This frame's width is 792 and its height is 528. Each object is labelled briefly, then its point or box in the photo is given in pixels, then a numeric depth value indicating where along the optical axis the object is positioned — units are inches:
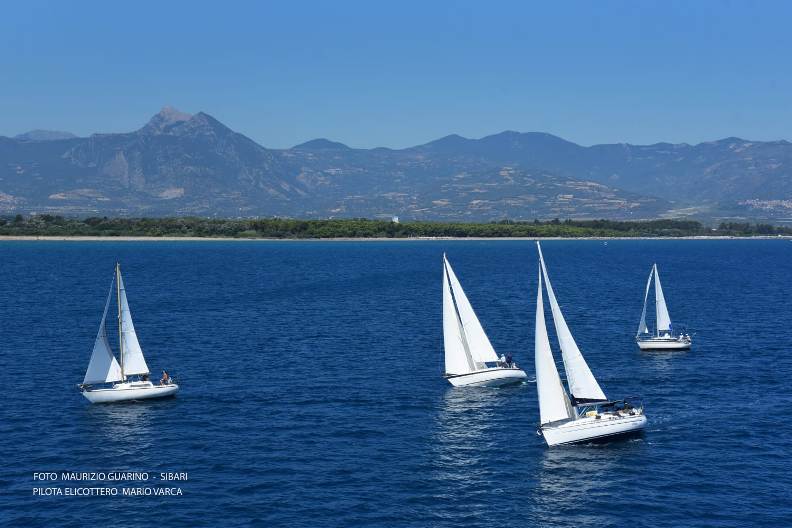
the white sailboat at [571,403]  2386.8
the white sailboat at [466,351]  3090.6
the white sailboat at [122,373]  2832.2
